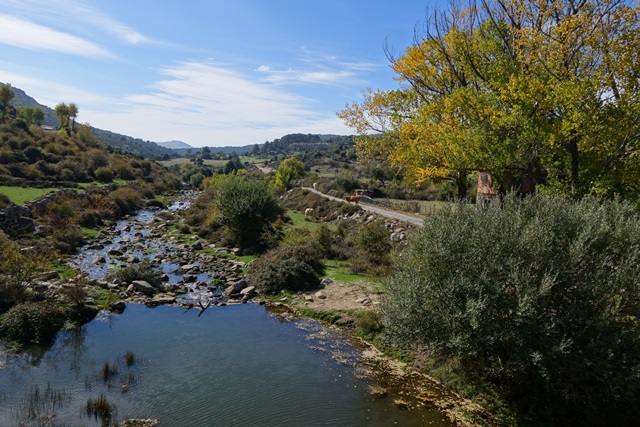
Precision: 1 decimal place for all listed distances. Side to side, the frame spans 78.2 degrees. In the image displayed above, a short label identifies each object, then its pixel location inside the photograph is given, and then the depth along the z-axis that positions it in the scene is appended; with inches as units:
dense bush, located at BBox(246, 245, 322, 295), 875.4
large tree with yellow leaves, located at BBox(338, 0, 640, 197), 617.6
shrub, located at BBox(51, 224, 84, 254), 1080.2
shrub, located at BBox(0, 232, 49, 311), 658.8
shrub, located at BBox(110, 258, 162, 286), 884.0
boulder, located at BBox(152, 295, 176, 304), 797.2
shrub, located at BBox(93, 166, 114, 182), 2546.8
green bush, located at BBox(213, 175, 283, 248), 1243.8
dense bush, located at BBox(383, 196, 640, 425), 372.5
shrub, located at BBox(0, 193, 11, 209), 1232.2
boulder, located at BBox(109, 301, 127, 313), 741.3
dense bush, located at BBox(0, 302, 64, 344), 594.9
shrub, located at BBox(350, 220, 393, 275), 957.2
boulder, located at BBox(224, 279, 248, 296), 870.4
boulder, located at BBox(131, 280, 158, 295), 842.8
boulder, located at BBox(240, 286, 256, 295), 855.7
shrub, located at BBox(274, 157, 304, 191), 2824.8
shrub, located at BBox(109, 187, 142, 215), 1947.6
